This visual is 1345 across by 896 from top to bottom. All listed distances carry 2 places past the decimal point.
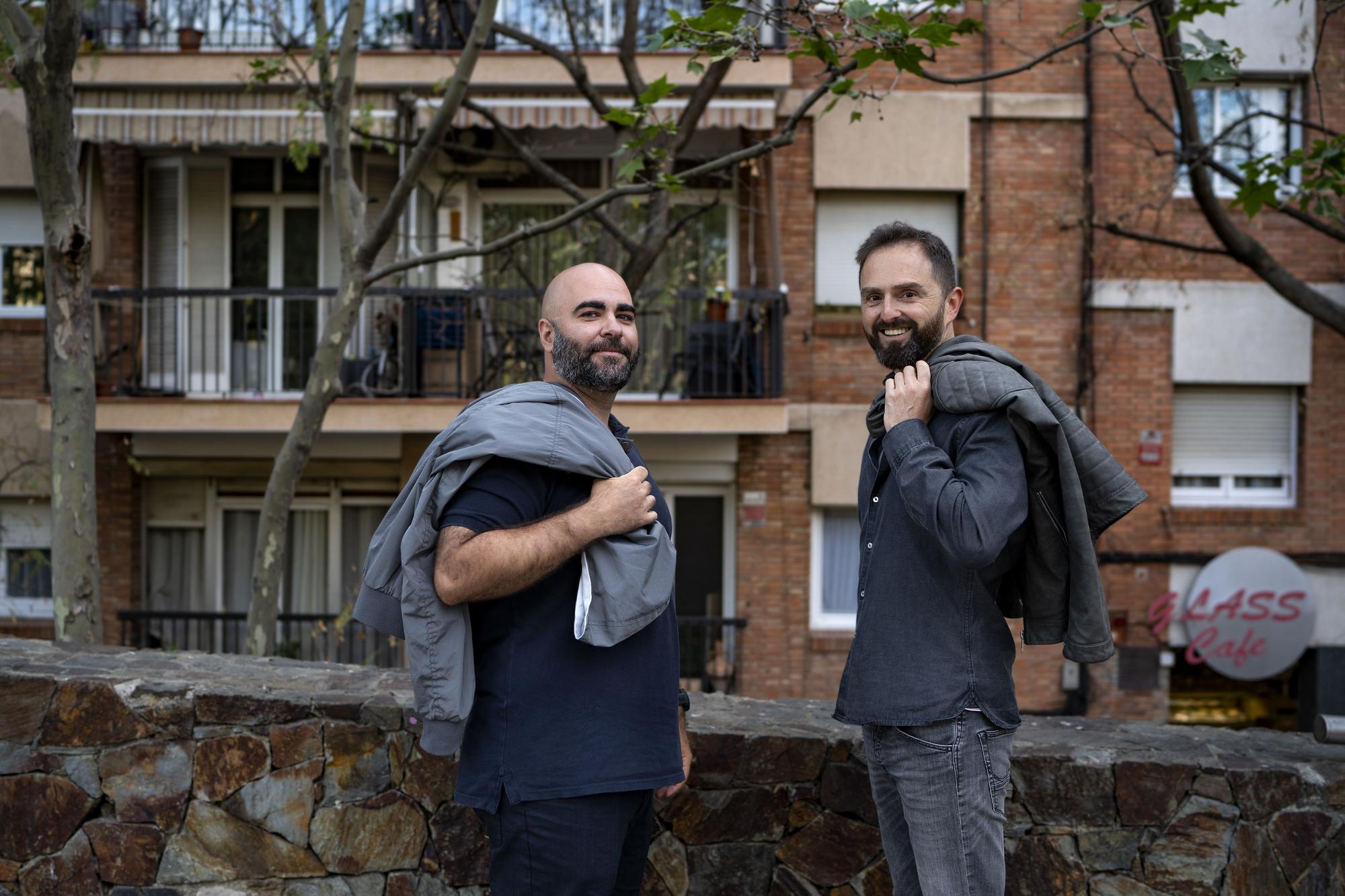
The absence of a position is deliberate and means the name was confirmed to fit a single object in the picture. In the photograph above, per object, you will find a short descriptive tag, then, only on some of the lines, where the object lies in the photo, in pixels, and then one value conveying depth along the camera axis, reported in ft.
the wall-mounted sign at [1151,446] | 44.14
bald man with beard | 8.71
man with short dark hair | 8.80
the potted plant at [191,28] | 42.57
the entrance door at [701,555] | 44.73
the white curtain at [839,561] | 44.65
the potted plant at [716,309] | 42.55
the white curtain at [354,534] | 45.78
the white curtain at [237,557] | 46.06
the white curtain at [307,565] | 45.65
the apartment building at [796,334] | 43.50
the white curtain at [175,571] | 45.88
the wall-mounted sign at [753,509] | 43.83
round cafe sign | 43.09
